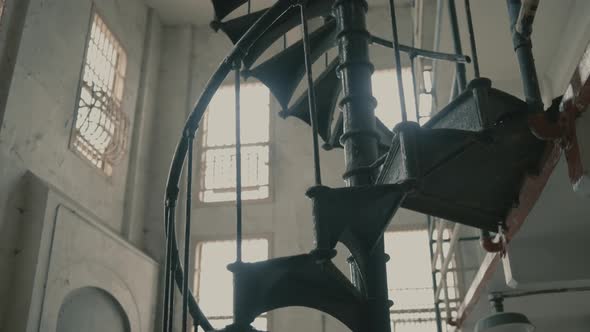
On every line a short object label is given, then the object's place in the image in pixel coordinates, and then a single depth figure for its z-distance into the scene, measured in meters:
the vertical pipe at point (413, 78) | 3.71
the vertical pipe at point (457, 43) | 2.76
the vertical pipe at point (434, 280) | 4.19
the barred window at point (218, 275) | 8.98
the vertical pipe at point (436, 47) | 5.00
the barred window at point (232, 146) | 9.79
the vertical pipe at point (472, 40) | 2.48
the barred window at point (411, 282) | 8.52
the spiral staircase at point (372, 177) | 2.39
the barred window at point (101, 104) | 8.30
